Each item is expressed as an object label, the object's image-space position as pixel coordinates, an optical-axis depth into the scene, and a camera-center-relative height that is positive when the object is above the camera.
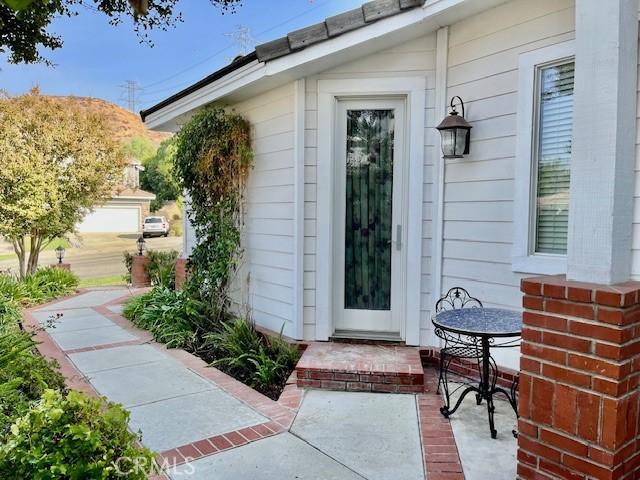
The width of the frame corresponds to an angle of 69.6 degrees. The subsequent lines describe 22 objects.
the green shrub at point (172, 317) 5.17 -1.39
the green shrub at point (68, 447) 1.80 -0.98
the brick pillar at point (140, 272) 9.85 -1.40
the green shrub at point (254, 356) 4.00 -1.42
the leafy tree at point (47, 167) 8.62 +0.77
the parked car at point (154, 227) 29.70 -1.32
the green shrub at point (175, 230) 31.92 -1.63
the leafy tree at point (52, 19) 3.74 +1.60
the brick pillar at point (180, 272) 6.97 -1.00
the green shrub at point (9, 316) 4.98 -1.39
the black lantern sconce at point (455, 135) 3.87 +0.63
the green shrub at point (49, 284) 8.18 -1.48
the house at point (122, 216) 29.45 -0.64
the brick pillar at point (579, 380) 1.76 -0.69
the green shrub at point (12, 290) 7.43 -1.40
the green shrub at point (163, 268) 7.58 -1.15
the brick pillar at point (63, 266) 10.03 -1.33
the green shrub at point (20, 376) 2.66 -1.16
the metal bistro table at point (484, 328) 2.80 -0.74
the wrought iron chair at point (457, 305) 3.81 -0.86
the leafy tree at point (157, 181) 37.97 +2.18
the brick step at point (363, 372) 3.69 -1.33
